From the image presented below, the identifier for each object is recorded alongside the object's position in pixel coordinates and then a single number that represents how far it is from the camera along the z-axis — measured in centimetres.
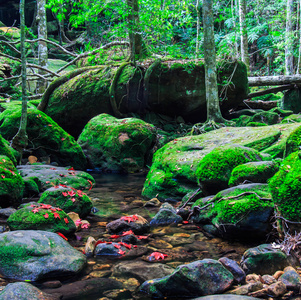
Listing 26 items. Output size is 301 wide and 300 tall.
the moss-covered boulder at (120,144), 1011
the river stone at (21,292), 230
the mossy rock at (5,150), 653
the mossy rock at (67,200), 490
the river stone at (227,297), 233
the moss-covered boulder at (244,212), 367
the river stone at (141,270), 307
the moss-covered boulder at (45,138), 937
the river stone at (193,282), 261
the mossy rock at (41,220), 384
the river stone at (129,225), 430
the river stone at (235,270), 280
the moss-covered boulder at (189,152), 610
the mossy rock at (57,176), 680
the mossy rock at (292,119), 939
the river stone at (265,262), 289
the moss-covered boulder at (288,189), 301
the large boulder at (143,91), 1212
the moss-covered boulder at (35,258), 295
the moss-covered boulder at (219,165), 487
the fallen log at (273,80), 1333
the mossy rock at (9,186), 505
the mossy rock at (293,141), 402
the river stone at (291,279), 255
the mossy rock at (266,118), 1098
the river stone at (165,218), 478
